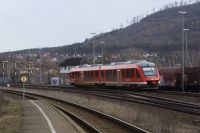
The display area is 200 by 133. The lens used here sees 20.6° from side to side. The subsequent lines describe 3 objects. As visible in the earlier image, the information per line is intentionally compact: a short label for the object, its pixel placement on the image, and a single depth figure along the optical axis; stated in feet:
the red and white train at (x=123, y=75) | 187.11
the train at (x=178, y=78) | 191.83
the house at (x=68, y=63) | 594.00
